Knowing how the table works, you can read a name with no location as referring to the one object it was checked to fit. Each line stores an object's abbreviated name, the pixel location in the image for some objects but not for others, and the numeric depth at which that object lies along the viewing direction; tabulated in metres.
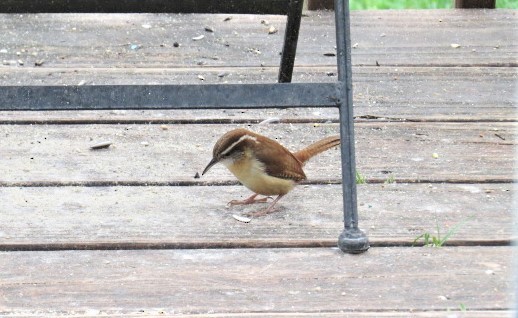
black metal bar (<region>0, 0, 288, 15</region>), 7.00
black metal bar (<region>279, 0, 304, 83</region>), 7.40
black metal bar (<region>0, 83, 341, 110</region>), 5.21
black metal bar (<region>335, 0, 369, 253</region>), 5.25
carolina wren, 6.17
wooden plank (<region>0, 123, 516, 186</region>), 6.53
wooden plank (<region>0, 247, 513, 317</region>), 4.80
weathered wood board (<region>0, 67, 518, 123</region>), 7.63
